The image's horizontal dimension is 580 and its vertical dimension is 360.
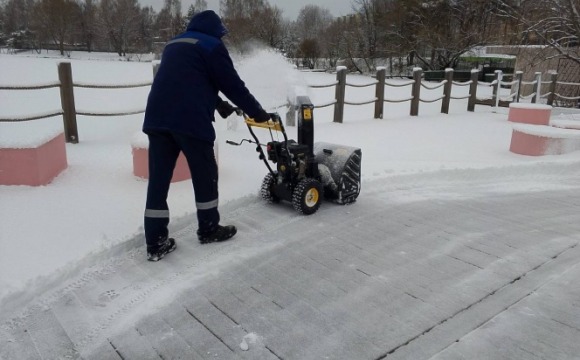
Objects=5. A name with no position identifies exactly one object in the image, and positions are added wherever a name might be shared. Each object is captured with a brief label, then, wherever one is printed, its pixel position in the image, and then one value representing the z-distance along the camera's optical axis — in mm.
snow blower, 4000
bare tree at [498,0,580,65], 13445
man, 3129
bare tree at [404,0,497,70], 28281
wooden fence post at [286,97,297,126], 8962
